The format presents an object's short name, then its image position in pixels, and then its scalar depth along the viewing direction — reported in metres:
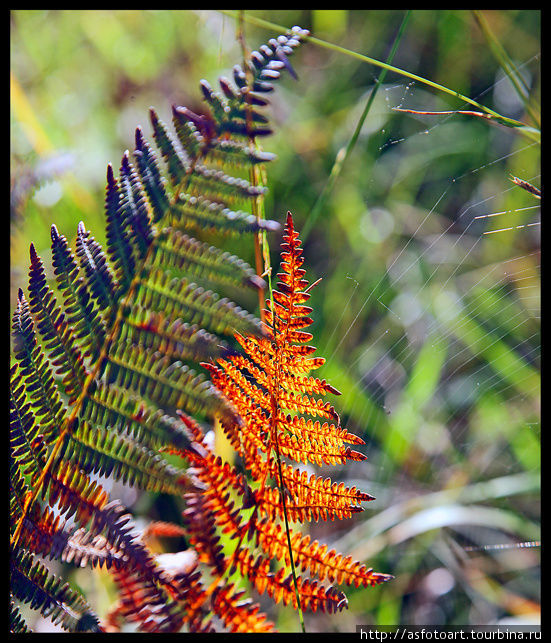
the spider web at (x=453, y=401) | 1.59
